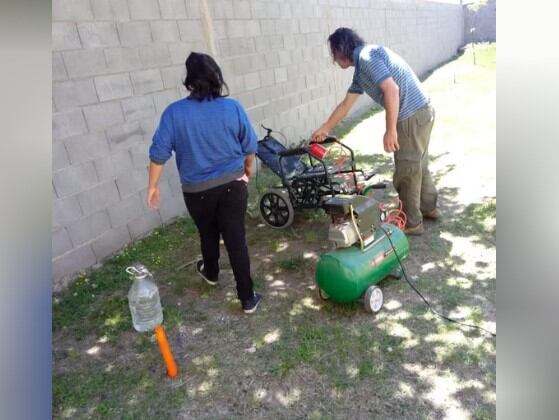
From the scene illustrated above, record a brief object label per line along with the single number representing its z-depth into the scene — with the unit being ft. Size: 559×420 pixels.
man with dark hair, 11.26
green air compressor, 9.63
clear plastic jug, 8.01
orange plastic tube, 8.32
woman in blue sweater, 8.78
